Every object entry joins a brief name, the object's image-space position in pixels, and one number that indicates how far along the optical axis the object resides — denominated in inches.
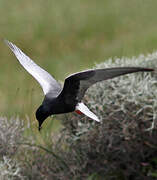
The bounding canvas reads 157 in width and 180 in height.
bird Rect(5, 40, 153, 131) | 229.3
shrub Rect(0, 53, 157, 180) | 315.3
